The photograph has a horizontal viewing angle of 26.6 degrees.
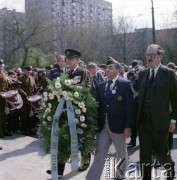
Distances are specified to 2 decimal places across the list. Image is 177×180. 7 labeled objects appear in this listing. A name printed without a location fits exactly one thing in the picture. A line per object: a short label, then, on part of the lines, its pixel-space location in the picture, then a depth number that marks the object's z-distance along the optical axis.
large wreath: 5.11
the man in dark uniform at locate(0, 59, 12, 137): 8.98
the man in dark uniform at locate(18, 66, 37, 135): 10.15
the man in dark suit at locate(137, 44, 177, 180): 4.86
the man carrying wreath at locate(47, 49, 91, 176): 5.75
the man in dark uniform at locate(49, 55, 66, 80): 6.35
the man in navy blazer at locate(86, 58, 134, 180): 5.09
